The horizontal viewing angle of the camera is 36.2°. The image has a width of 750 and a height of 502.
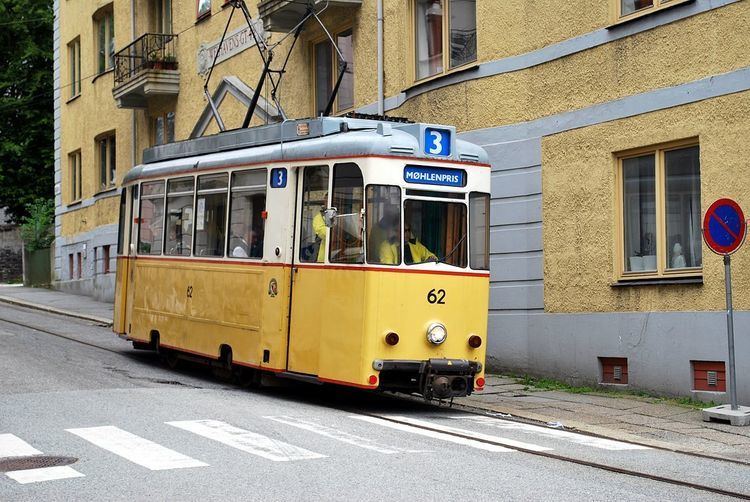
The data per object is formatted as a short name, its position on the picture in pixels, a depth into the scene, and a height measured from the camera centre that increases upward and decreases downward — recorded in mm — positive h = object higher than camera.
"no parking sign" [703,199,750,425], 12312 +485
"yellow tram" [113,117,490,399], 12375 +345
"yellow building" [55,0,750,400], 13844 +1905
